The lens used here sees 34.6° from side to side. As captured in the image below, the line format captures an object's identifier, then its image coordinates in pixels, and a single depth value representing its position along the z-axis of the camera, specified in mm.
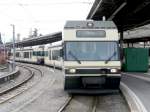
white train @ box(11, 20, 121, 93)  10318
